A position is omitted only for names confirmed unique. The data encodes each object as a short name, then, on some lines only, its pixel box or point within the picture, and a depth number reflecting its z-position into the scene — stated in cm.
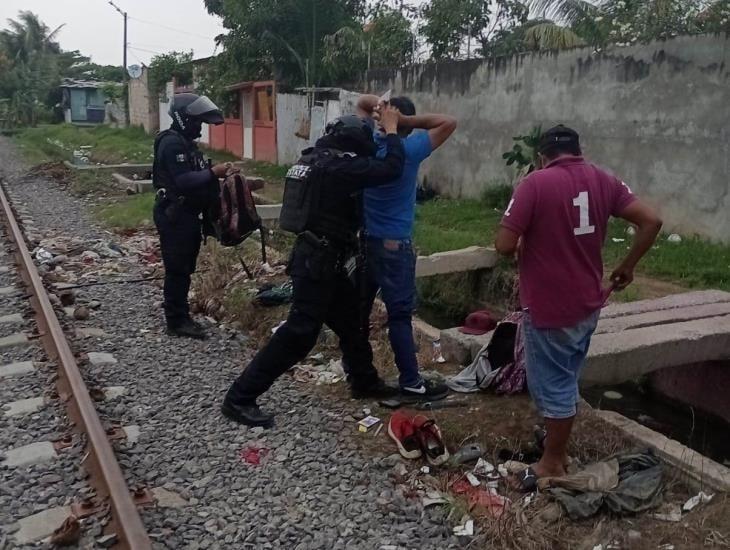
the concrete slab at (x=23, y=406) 459
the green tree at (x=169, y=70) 2853
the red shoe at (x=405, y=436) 395
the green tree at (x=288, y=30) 1816
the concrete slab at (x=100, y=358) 543
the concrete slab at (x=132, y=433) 416
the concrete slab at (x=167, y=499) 348
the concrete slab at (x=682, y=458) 363
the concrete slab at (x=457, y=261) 751
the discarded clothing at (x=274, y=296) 663
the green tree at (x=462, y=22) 1647
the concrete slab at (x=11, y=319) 650
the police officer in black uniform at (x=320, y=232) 401
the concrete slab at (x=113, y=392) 479
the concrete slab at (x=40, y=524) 324
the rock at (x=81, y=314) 655
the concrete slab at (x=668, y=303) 584
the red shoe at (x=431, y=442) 389
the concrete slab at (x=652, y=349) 475
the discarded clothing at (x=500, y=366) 467
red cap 544
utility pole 3666
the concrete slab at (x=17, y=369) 526
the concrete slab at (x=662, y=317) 541
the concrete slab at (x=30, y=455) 392
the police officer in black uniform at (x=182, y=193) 556
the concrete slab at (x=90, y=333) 609
